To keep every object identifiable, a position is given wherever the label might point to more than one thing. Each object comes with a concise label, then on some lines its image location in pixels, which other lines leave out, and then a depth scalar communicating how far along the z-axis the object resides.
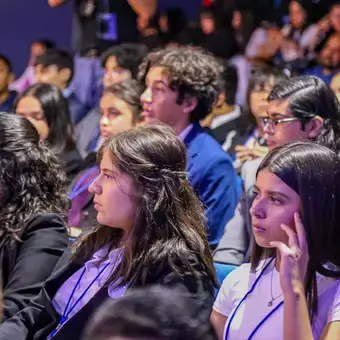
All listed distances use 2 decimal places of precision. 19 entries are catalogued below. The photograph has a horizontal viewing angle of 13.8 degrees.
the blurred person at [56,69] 9.78
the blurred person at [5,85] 9.12
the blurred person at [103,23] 10.92
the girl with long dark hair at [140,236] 3.31
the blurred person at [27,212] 3.81
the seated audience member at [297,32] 11.80
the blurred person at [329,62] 10.09
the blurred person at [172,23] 13.61
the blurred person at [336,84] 6.95
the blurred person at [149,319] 1.61
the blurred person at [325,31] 11.18
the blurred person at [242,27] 12.26
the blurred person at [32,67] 11.69
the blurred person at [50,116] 6.47
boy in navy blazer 4.97
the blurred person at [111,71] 7.96
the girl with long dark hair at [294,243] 2.94
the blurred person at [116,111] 5.66
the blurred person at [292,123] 4.72
